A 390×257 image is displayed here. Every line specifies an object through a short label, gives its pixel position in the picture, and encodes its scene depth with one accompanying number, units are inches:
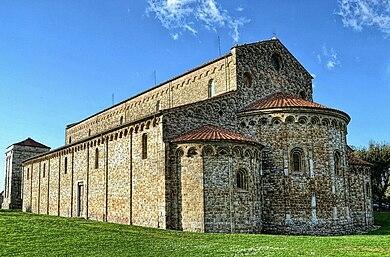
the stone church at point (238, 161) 902.4
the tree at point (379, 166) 2102.6
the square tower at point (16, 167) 2082.8
